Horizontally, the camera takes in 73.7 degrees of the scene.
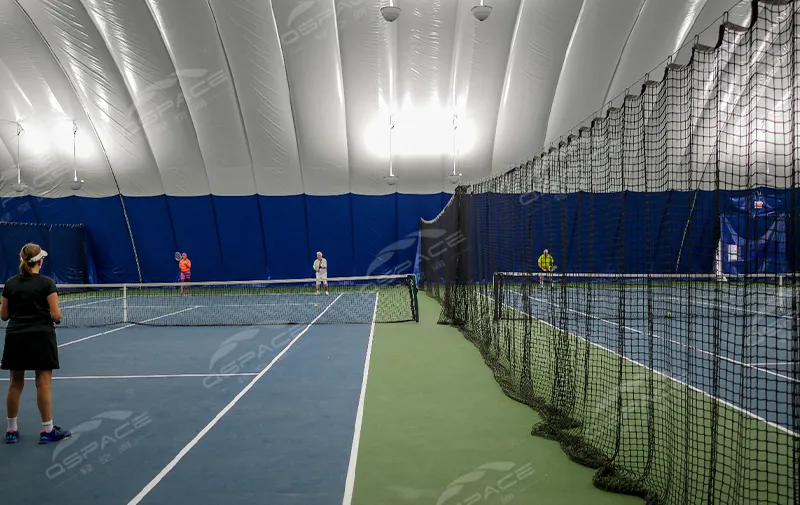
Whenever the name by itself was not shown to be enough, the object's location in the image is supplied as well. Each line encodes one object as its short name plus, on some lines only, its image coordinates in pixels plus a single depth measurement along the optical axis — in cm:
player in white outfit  1931
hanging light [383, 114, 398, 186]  1990
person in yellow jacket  1769
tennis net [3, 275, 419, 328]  1366
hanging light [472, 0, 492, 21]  1343
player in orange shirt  2096
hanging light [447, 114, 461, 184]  1980
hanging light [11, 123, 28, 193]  2012
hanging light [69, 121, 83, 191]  1998
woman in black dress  497
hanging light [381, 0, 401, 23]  1316
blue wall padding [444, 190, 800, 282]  1971
